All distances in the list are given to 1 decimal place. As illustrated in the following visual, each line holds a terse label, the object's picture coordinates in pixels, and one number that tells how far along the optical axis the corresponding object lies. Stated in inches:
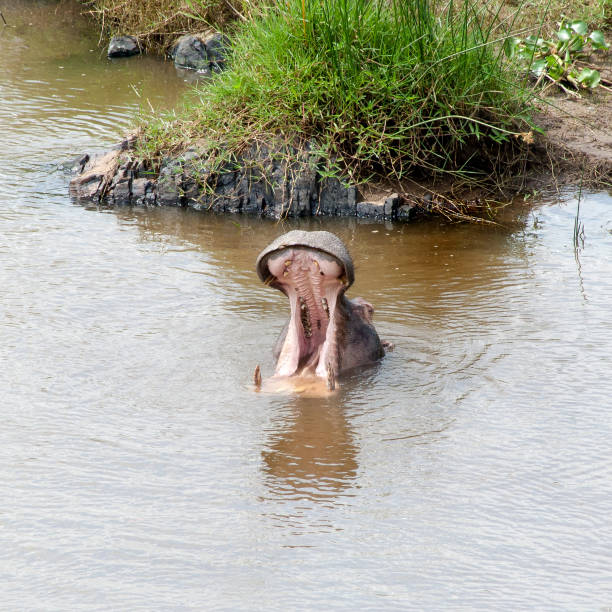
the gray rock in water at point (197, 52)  916.0
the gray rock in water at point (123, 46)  956.6
